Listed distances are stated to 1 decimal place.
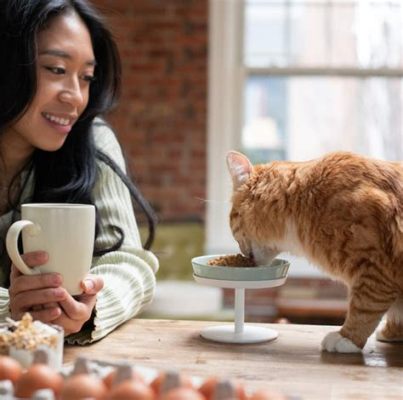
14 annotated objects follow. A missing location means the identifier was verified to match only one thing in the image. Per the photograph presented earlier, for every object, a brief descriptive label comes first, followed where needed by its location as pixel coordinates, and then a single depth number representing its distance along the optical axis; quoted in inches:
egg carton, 27.6
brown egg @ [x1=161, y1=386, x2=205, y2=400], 26.9
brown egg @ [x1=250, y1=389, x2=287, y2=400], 27.7
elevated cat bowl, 49.3
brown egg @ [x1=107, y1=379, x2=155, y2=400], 27.3
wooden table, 38.2
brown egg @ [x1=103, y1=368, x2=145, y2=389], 29.0
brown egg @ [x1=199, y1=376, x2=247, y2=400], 28.8
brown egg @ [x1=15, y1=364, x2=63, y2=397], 29.0
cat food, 52.7
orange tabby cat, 49.2
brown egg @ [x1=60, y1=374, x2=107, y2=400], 27.9
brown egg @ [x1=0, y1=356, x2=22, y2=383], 30.2
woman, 58.5
